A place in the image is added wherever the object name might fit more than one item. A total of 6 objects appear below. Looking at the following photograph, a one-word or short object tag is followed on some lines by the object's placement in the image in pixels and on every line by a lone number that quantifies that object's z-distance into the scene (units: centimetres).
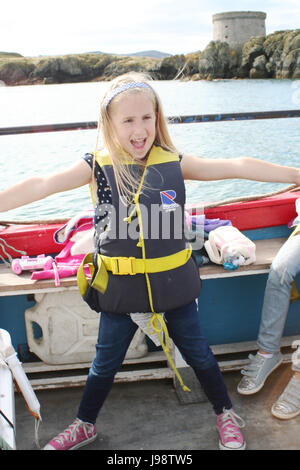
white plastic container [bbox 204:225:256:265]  208
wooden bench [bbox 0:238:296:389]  203
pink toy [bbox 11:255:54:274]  211
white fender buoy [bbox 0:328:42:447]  136
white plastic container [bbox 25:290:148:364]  224
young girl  161
